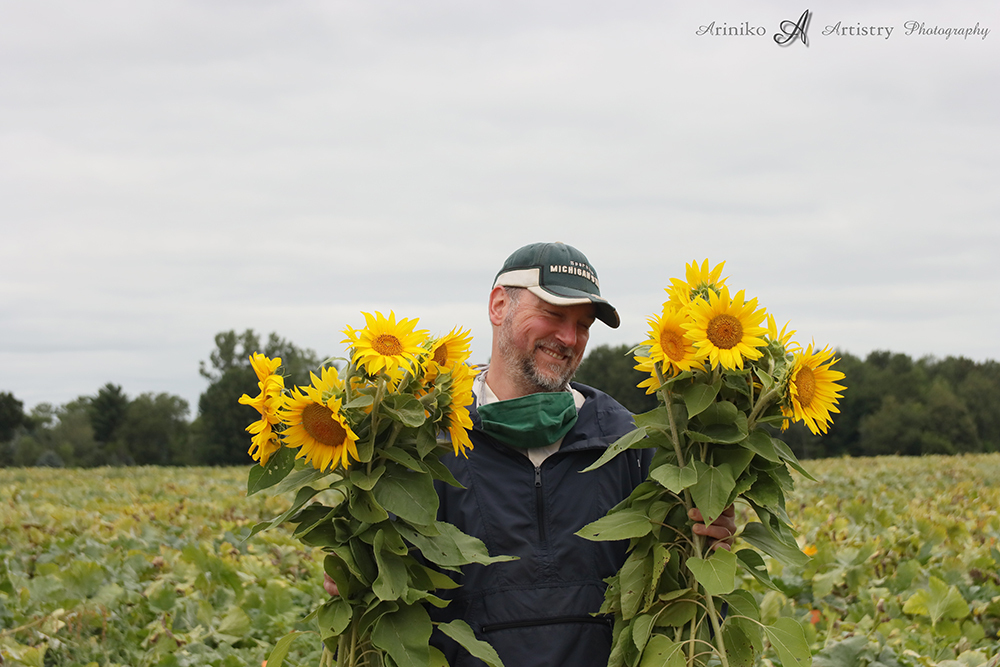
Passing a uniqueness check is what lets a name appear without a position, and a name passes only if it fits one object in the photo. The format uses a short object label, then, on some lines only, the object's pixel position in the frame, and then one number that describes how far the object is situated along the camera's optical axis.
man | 2.99
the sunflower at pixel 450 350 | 2.62
